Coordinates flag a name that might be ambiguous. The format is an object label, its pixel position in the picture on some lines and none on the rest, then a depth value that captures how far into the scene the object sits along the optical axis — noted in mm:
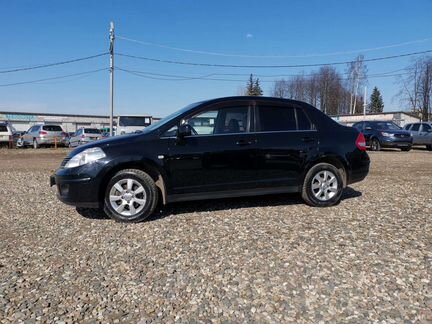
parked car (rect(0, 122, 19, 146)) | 25078
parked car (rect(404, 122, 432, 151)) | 22295
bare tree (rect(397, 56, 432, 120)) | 64062
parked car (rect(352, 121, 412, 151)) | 20375
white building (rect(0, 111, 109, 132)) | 66625
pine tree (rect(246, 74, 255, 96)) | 75688
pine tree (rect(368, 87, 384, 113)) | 104562
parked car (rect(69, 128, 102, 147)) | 26125
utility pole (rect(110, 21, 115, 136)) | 27578
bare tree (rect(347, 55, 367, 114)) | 70312
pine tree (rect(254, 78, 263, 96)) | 75488
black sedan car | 5402
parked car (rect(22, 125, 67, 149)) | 25625
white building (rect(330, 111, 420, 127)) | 52294
